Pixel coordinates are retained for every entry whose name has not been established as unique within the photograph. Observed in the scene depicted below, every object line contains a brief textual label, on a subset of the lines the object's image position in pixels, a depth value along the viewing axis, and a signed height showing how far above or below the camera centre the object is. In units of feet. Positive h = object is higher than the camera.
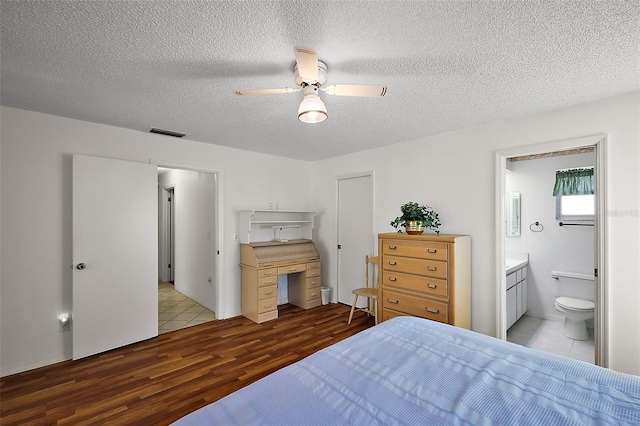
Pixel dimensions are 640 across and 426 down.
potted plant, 10.67 -0.27
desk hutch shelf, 13.50 -0.69
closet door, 14.20 -1.05
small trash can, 15.14 -4.49
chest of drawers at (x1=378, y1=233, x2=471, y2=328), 9.38 -2.34
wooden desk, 12.62 -2.99
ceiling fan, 5.52 +2.53
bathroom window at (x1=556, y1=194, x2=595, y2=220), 11.69 +0.20
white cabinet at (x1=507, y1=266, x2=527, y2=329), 11.04 -3.48
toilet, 10.56 -3.55
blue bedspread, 3.53 -2.59
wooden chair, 12.17 -3.58
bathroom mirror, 13.65 -0.11
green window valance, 11.74 +1.29
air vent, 10.64 +3.13
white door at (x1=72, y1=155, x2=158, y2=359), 9.37 -1.47
